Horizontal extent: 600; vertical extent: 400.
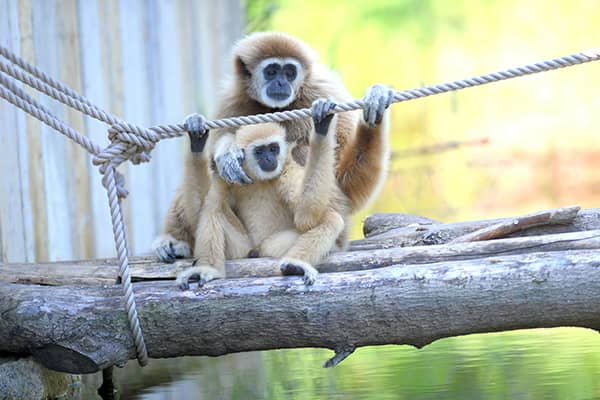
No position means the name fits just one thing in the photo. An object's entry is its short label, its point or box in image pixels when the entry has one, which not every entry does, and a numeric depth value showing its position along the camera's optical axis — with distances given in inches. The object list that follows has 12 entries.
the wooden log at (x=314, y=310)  358.3
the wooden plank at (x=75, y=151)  622.8
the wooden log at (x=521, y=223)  413.4
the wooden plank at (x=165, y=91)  761.6
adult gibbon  435.8
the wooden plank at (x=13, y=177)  536.4
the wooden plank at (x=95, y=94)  648.9
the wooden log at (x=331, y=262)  385.1
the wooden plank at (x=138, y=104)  716.7
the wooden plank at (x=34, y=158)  564.1
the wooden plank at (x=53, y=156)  590.9
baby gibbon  403.5
